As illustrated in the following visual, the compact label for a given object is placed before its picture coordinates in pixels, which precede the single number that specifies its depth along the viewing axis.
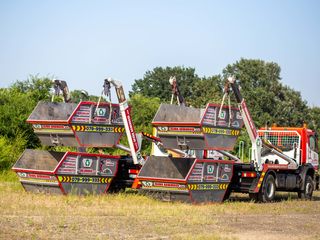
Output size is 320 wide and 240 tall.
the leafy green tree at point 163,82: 78.38
